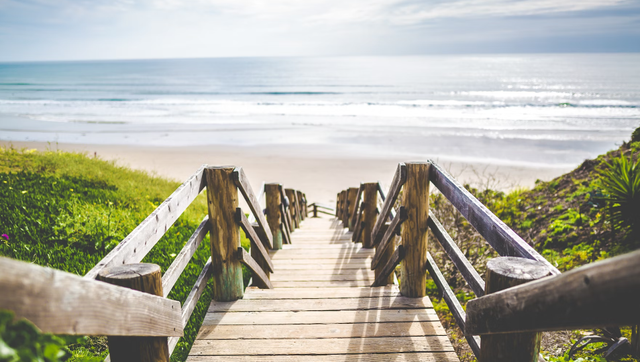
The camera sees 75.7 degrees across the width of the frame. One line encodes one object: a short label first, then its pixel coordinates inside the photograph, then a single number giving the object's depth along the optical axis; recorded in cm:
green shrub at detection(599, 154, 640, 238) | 460
